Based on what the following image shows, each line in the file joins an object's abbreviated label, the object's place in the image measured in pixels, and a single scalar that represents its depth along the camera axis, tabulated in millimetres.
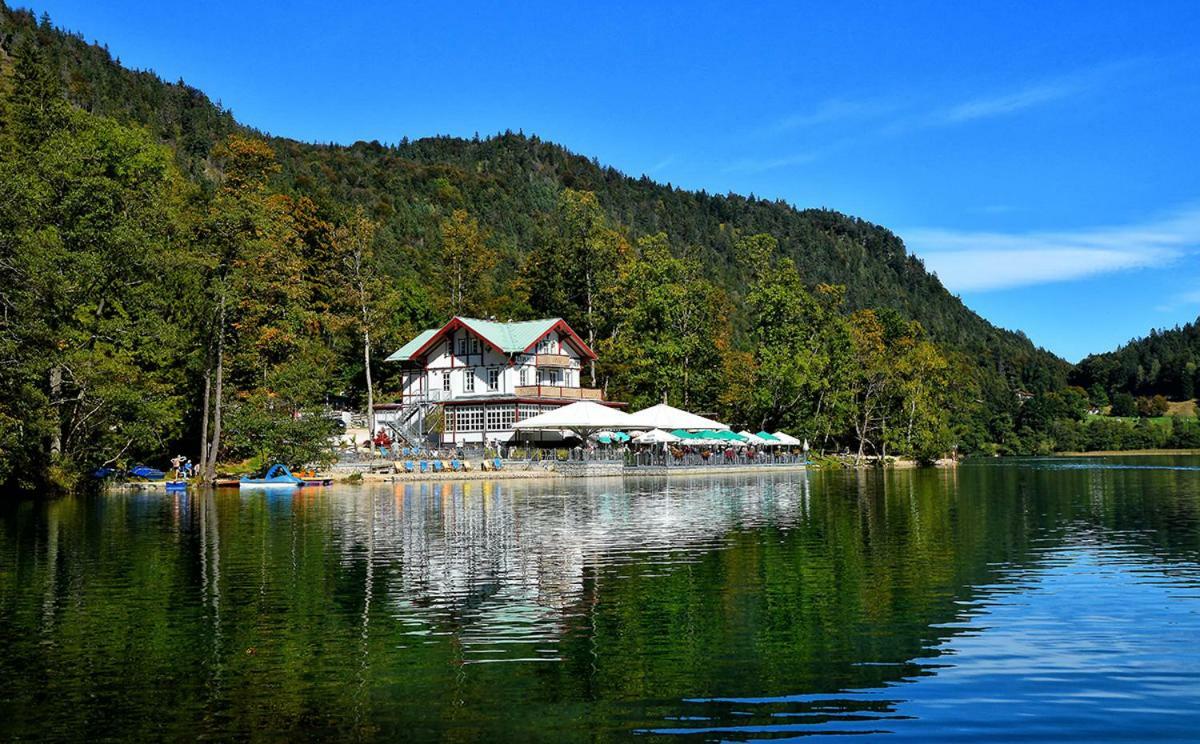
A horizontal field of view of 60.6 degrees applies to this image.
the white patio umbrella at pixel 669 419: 63938
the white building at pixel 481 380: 73144
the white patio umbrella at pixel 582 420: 60978
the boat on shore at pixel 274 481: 50250
